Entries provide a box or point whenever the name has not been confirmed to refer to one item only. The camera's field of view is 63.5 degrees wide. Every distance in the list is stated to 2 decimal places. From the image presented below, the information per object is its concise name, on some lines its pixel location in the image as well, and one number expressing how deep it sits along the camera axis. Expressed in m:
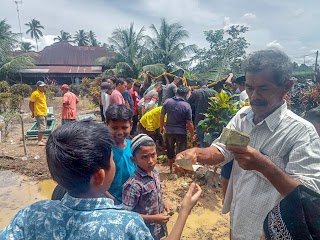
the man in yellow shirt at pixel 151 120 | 5.52
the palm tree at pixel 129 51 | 20.39
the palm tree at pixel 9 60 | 19.91
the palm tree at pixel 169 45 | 21.30
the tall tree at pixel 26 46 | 46.92
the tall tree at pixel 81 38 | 53.72
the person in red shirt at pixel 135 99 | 7.41
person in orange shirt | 6.71
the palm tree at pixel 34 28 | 58.58
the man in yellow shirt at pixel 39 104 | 6.70
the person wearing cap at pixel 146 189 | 1.82
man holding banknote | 1.28
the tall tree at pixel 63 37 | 57.93
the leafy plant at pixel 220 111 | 4.55
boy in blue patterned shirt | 0.94
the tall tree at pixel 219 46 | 20.23
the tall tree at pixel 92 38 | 52.81
